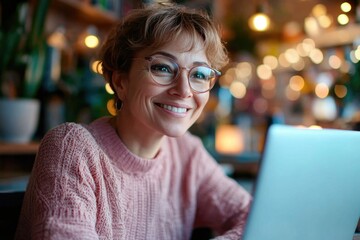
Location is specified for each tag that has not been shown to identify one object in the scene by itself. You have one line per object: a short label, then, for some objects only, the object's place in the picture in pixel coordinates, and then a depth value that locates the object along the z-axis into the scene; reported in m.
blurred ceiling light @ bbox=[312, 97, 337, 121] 2.34
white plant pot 1.76
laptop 0.64
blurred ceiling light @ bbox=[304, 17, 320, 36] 2.27
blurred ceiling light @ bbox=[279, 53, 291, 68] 4.29
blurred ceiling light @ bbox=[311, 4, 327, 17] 1.91
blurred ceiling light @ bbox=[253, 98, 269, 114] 4.14
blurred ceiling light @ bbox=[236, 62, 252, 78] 4.57
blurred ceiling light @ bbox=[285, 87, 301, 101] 3.86
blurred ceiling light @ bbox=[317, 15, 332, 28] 1.92
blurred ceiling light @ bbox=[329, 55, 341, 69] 2.23
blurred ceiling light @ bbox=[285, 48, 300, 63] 3.96
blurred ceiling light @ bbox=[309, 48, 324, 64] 2.95
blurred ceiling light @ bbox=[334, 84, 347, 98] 1.91
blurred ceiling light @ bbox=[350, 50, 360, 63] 1.71
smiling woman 0.81
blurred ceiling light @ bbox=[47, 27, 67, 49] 2.25
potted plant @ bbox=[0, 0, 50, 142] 1.76
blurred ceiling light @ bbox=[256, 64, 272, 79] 4.36
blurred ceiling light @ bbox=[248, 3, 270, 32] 1.84
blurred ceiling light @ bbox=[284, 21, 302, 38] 4.04
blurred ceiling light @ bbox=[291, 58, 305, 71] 3.84
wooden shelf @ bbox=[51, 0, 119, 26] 2.29
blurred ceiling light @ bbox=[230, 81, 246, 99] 4.29
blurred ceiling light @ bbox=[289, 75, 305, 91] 3.48
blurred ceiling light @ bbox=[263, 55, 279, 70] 4.33
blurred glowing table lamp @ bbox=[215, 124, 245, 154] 3.37
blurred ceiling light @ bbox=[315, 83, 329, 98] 2.33
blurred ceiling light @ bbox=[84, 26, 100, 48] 2.31
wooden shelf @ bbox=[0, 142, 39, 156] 1.74
